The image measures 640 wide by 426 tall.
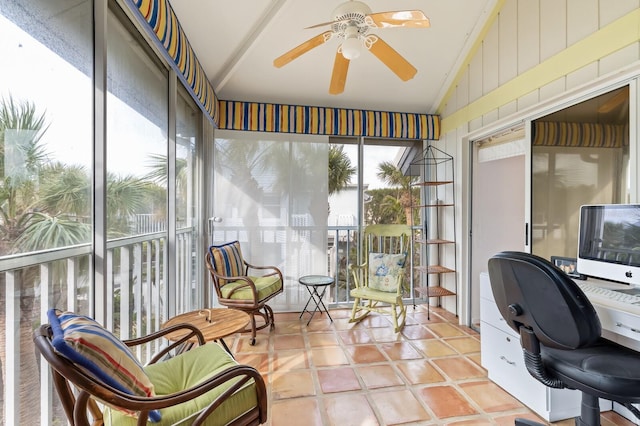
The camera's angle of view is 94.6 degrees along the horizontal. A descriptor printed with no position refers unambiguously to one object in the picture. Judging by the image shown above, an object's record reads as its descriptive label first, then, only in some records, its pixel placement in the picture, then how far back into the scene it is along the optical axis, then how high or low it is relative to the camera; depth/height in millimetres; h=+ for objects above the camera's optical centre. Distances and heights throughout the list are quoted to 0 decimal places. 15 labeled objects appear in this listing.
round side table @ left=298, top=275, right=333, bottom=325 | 3113 -868
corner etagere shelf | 3398 -129
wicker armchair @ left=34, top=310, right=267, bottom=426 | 860 -738
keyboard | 1418 -426
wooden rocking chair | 3039 -710
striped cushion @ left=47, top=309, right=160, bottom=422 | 846 -437
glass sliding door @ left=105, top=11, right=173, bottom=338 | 1568 +159
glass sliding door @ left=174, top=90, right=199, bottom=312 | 2576 +61
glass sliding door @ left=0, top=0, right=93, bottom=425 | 977 +108
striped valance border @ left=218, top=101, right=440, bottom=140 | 3375 +1075
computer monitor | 1487 -161
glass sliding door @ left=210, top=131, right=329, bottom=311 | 3418 +111
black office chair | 1148 -517
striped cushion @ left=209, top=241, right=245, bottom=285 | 2764 -477
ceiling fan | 1616 +1043
